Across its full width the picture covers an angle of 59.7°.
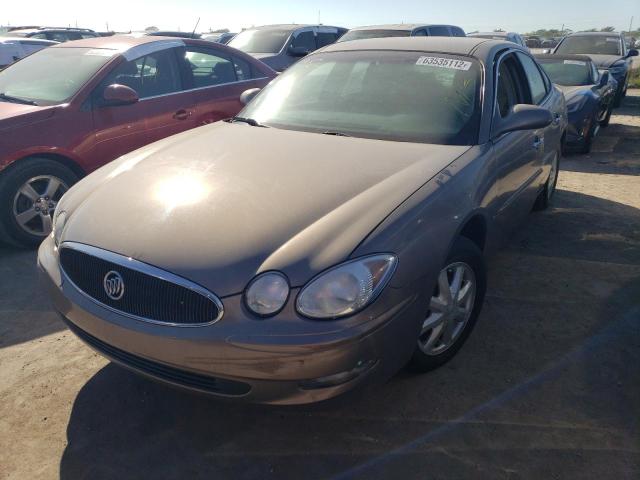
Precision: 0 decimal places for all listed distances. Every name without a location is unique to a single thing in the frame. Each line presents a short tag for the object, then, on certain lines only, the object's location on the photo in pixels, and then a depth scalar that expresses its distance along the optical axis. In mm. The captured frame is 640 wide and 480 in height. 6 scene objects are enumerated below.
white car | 13625
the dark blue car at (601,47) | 12102
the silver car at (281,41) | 10352
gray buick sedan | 2041
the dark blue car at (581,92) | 7547
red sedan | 4305
